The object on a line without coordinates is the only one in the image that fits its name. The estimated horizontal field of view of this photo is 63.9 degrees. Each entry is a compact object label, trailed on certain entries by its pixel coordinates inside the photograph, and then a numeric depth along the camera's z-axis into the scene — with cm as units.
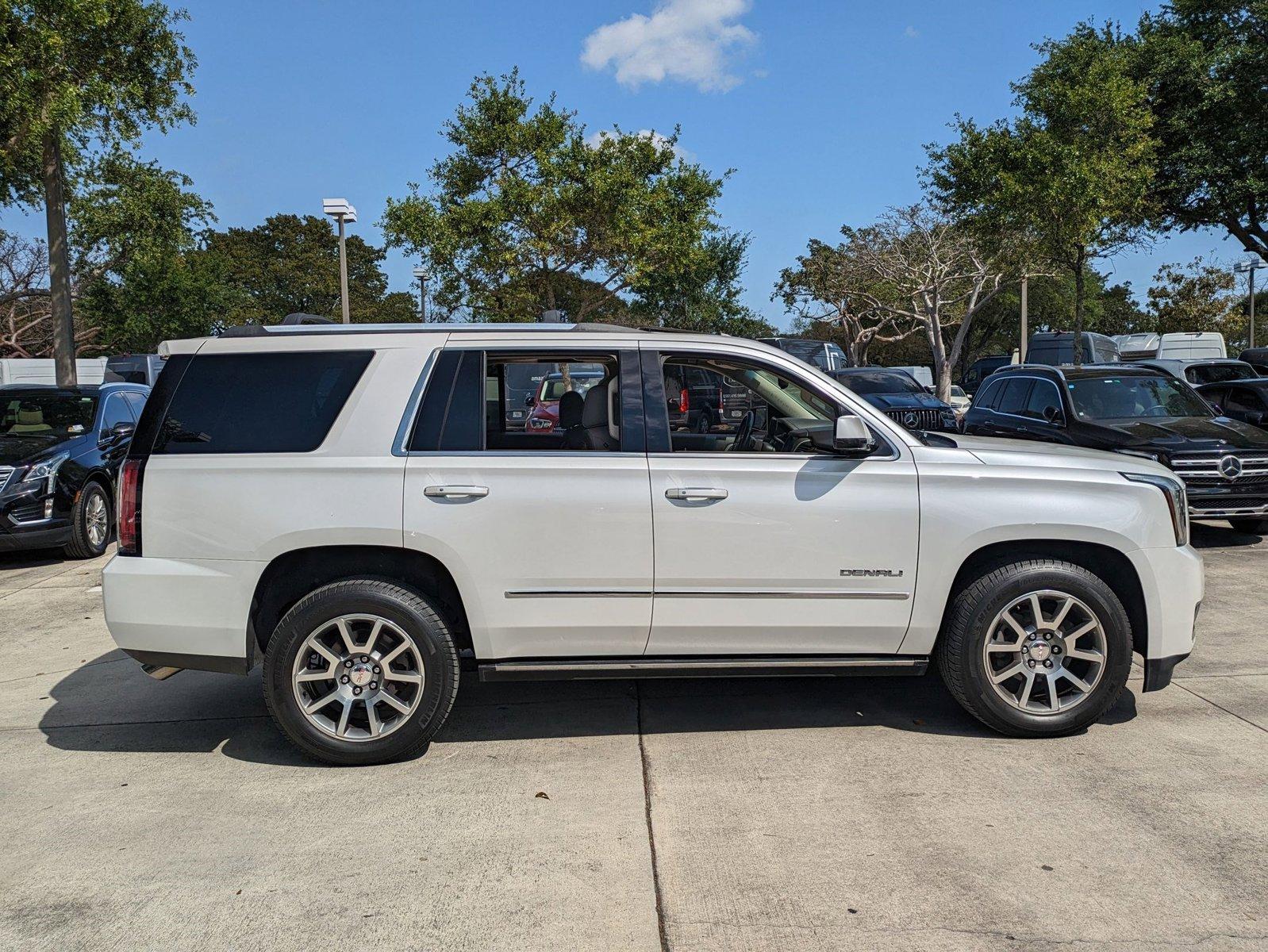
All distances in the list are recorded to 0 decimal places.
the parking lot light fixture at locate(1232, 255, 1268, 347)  2587
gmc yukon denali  439
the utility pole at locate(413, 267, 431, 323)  2600
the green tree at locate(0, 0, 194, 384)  1313
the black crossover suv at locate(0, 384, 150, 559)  904
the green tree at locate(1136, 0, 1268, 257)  2142
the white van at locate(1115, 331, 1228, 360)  2900
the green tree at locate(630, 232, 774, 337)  3453
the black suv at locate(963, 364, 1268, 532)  898
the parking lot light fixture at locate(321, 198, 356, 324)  1738
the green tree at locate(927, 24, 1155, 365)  1892
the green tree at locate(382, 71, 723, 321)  2459
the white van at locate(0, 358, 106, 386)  3225
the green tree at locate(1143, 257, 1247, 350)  5203
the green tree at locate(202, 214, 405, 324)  5978
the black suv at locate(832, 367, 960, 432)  1641
